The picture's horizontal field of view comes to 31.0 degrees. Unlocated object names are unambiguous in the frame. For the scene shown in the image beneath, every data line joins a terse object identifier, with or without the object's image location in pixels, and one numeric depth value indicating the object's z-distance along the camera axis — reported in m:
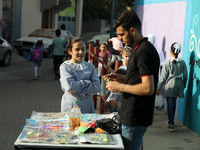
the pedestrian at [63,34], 17.22
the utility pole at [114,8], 13.93
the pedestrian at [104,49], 9.99
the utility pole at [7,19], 23.41
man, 3.26
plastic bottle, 3.90
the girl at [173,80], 7.27
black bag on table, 3.73
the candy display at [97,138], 3.43
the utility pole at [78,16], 39.34
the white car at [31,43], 22.16
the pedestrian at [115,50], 9.68
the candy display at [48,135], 3.45
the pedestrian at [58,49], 13.79
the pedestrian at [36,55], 13.22
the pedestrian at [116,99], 5.47
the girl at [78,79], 4.83
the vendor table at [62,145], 3.36
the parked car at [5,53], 16.59
